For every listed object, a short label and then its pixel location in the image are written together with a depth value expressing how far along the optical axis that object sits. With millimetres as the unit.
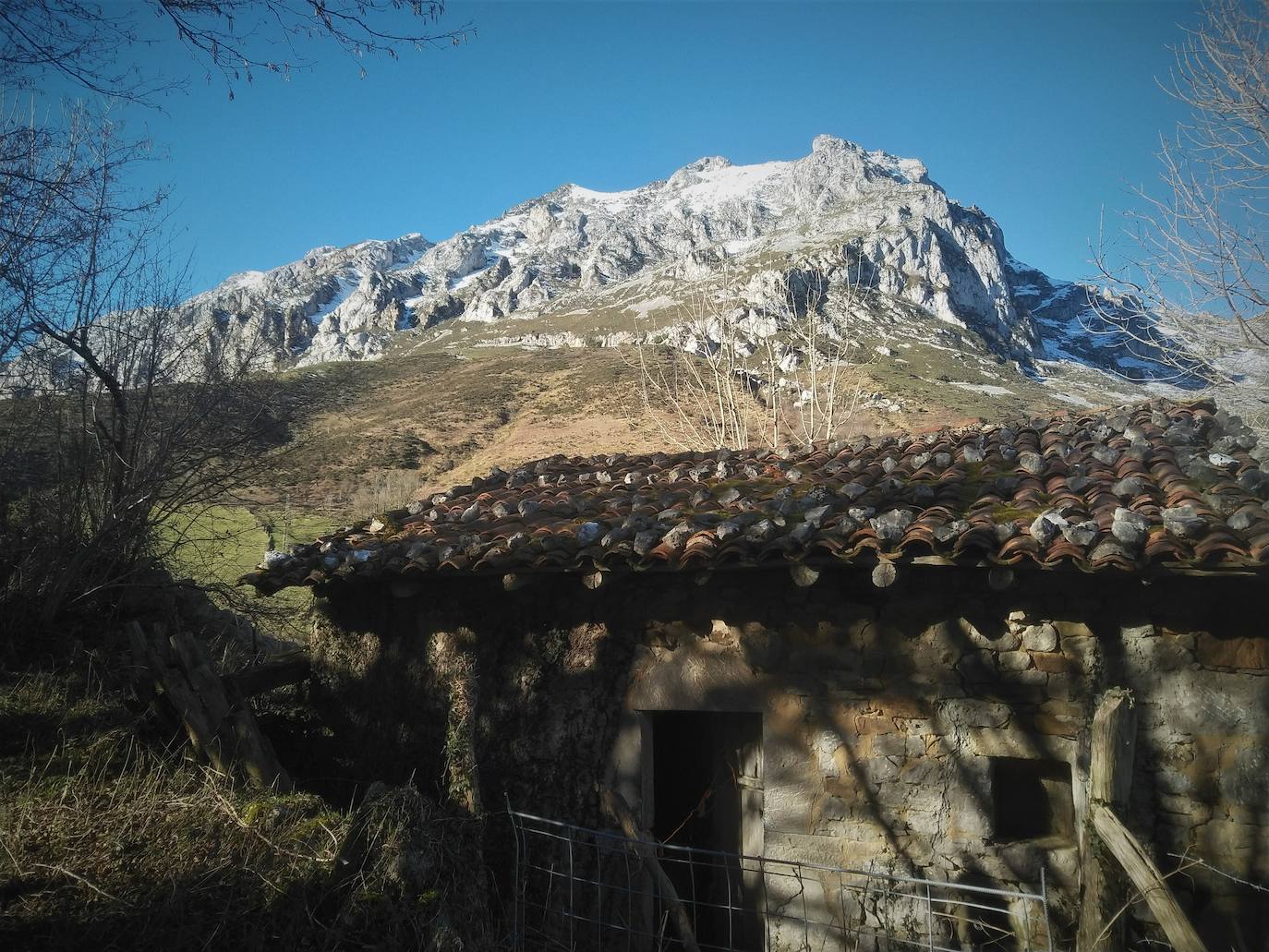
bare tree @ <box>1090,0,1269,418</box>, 7777
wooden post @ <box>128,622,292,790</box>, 5621
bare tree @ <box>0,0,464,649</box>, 7766
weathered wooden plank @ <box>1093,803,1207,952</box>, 2951
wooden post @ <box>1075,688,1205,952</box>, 3057
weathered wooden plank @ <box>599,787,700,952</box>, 3902
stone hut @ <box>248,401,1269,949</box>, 4387
